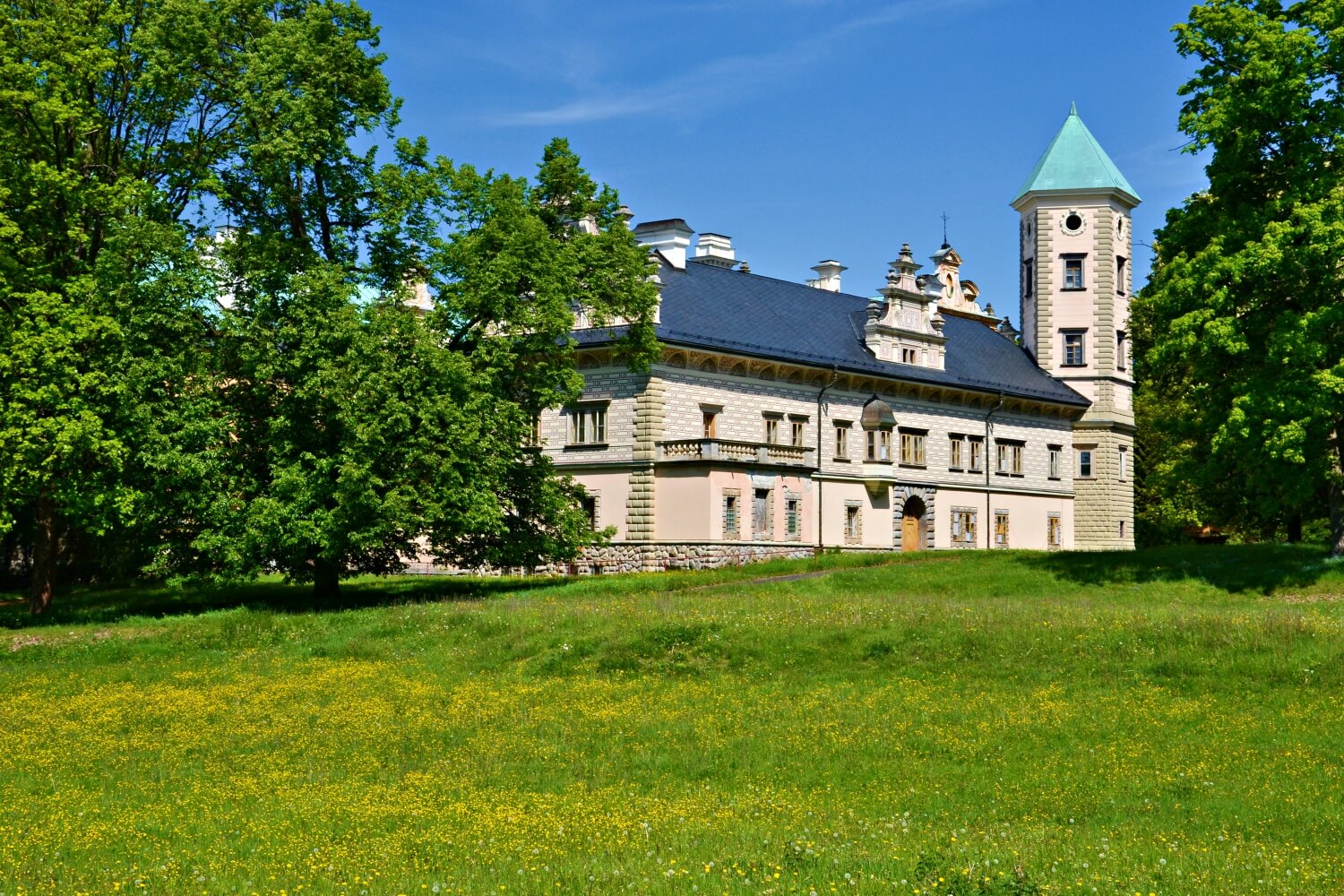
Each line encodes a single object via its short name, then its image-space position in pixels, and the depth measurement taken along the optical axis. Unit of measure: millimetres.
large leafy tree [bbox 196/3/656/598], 34125
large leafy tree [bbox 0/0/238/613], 33938
